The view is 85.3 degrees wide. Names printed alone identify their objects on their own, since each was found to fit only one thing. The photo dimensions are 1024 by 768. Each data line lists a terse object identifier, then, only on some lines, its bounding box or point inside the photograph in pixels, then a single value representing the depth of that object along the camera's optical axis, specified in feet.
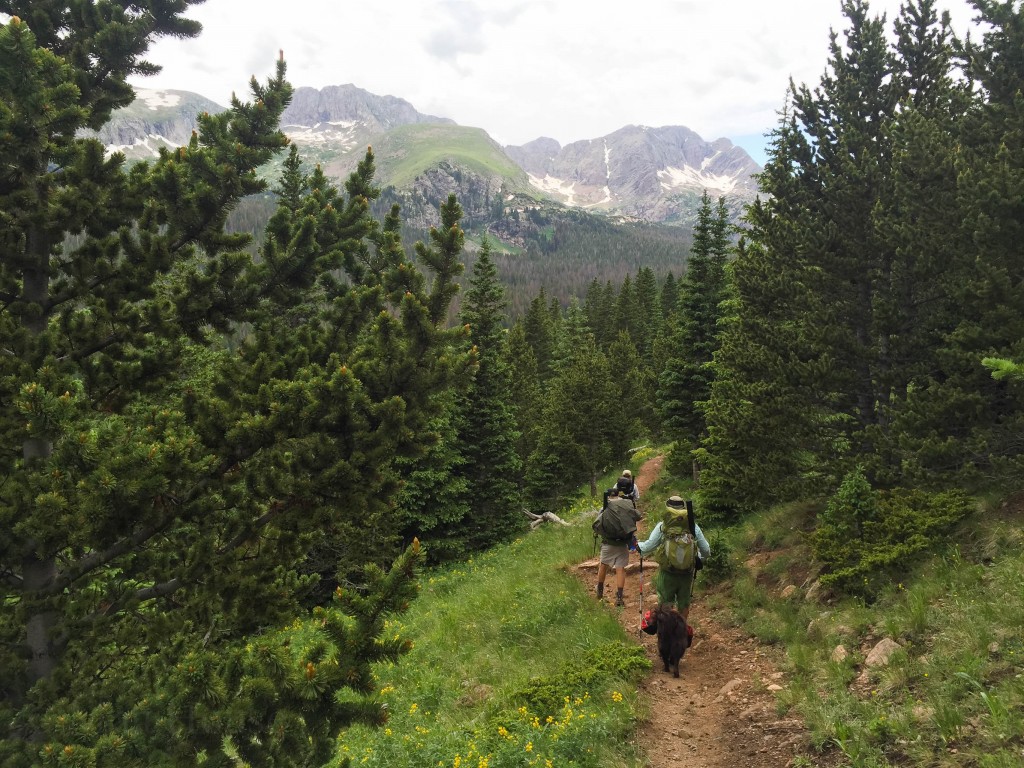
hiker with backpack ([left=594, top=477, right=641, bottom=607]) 36.11
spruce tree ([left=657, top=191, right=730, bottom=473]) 74.23
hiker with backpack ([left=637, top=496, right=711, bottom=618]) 28.73
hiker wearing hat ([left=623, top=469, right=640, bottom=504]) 40.19
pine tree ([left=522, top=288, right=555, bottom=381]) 176.35
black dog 27.40
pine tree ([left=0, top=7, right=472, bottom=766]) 12.86
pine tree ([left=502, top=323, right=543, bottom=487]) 127.44
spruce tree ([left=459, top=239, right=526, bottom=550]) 74.64
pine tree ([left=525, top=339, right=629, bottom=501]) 93.81
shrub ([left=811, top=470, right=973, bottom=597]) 27.76
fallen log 76.79
